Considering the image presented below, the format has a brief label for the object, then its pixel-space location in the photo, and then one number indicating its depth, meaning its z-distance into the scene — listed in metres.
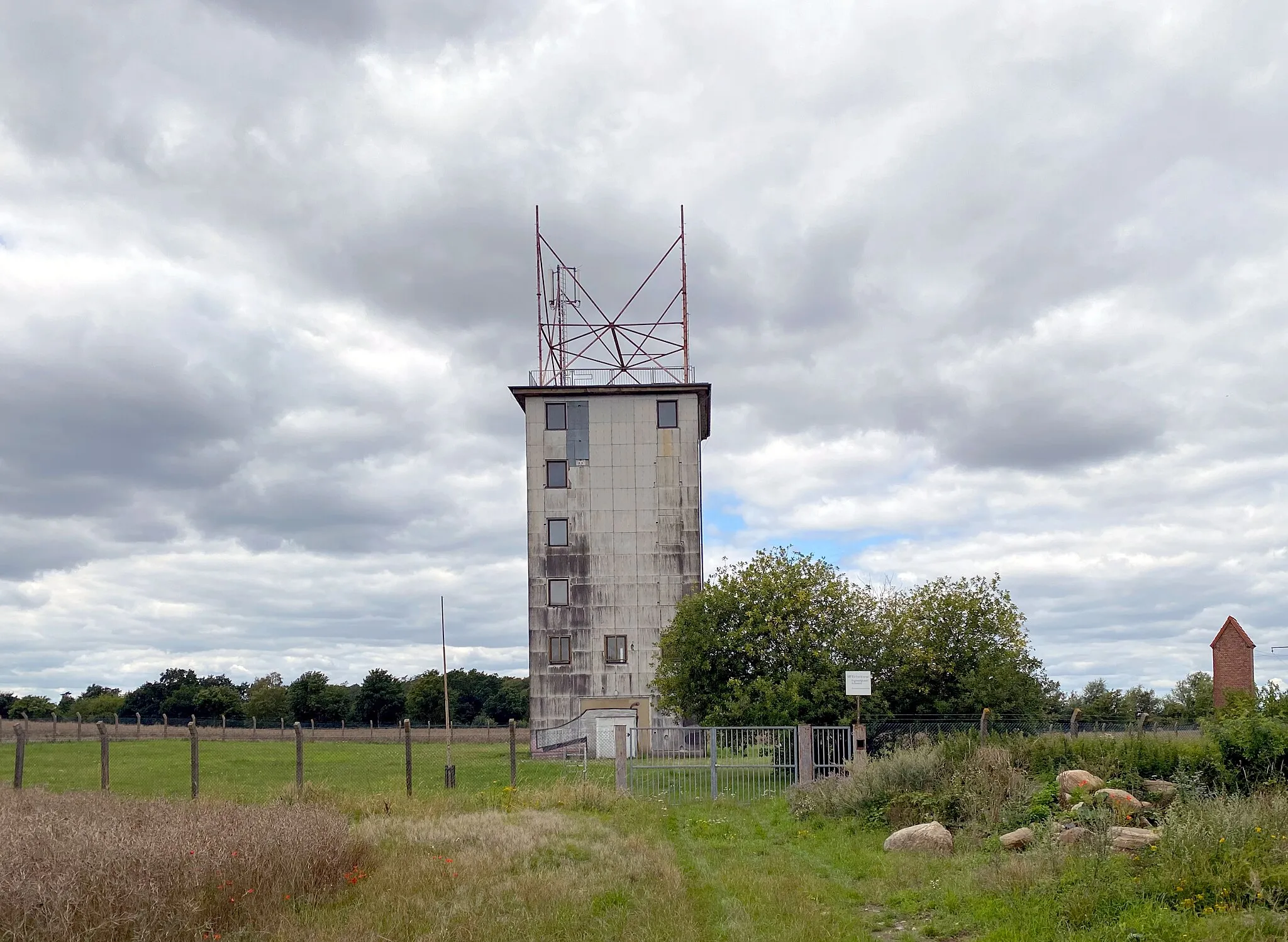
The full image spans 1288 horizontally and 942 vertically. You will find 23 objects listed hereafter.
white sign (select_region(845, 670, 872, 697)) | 29.25
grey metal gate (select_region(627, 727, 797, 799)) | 26.89
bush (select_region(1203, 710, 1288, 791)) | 17.16
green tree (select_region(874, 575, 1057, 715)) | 36.88
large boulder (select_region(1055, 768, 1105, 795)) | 18.20
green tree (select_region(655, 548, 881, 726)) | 33.94
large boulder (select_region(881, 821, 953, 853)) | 17.09
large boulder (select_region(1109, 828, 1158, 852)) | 13.55
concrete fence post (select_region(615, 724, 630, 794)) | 26.86
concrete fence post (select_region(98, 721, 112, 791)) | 23.66
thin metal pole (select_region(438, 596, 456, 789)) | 26.47
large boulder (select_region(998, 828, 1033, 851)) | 16.03
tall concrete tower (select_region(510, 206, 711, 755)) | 57.25
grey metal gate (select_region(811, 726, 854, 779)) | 27.22
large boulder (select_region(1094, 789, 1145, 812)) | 16.08
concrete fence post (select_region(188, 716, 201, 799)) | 22.55
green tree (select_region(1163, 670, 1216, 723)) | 56.56
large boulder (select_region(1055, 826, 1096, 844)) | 14.34
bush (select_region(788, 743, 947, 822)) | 21.12
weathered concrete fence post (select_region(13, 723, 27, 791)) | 23.48
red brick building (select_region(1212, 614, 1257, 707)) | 52.56
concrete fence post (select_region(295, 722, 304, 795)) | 21.97
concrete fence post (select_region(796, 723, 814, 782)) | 26.83
